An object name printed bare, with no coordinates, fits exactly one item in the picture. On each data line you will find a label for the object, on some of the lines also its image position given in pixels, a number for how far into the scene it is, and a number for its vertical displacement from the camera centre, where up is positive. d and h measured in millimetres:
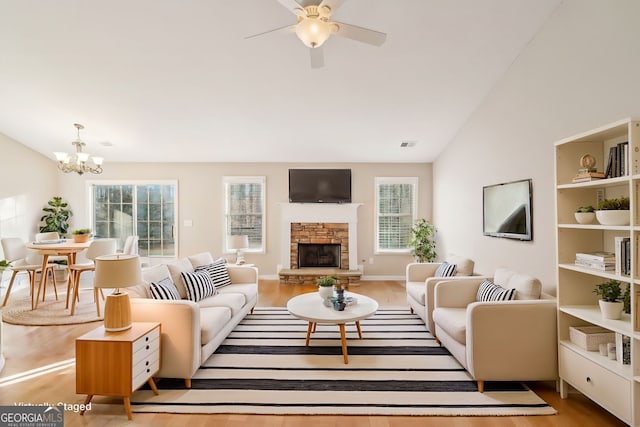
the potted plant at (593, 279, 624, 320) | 2246 -569
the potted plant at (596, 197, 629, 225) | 2150 +29
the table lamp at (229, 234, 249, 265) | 6023 -406
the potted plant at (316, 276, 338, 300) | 3750 -761
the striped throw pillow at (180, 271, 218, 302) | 3542 -707
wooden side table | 2295 -994
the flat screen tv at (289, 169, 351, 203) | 6707 +647
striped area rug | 2434 -1340
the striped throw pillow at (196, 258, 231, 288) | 4172 -670
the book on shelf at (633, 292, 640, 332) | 2031 -577
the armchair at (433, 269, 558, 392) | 2648 -973
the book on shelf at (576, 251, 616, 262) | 2273 -275
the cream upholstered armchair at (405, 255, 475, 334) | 3787 -832
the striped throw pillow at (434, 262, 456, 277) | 4191 -662
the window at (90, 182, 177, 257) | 6961 +130
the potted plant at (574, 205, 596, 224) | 2408 +11
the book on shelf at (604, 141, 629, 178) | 2186 +368
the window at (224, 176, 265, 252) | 6906 +169
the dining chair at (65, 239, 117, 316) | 4579 -511
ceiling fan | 2215 +1363
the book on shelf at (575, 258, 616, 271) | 2264 -334
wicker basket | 2402 -863
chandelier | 4758 +851
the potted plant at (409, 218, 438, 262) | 6289 -474
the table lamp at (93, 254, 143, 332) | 2436 -452
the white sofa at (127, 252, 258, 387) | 2701 -892
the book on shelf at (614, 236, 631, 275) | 2121 -248
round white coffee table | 3166 -928
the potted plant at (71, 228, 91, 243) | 4898 -225
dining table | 4496 -374
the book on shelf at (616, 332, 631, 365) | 2150 -847
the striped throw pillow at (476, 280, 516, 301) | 2964 -699
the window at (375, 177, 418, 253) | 6891 +64
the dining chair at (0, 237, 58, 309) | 4871 -562
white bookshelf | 2025 -377
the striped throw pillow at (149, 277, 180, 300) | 3021 -644
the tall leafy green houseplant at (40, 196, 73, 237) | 6531 +71
